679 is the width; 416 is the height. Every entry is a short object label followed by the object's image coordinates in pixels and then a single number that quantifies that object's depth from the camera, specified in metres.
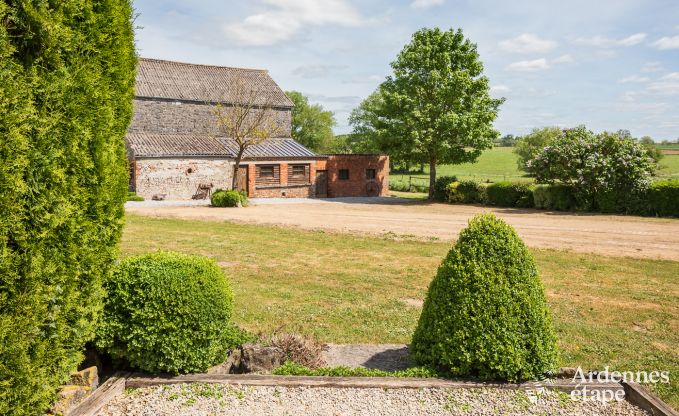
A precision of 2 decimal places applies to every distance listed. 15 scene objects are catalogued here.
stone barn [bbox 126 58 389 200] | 35.38
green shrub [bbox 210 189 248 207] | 31.59
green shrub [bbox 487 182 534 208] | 33.81
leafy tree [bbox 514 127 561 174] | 76.88
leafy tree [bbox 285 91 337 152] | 73.56
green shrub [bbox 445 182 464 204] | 37.81
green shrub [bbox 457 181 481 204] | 36.94
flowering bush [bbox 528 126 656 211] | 28.28
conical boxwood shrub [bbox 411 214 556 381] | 5.55
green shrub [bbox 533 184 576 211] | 31.36
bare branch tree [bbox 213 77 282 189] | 35.75
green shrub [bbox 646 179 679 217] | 26.73
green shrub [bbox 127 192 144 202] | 32.38
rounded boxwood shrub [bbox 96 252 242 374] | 5.62
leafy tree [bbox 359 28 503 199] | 36.28
